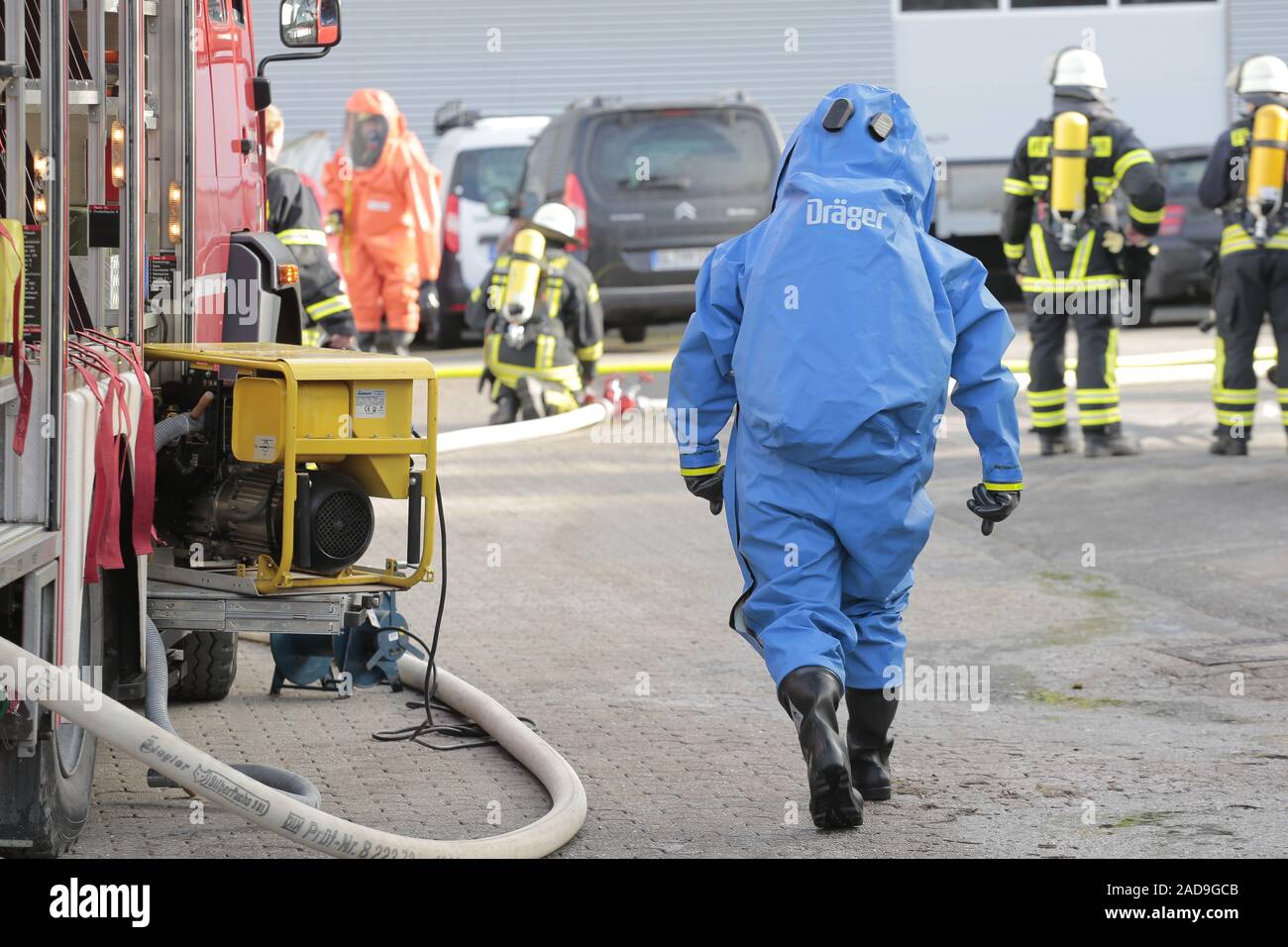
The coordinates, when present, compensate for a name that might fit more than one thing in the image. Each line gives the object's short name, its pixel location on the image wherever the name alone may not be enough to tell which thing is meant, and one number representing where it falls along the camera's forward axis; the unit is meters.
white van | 18.45
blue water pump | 6.11
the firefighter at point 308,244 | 9.48
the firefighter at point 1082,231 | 11.66
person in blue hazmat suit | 5.18
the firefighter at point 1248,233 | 11.37
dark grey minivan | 16.77
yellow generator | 5.38
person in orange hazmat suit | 14.33
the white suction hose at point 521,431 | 12.71
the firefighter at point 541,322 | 13.13
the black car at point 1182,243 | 18.61
